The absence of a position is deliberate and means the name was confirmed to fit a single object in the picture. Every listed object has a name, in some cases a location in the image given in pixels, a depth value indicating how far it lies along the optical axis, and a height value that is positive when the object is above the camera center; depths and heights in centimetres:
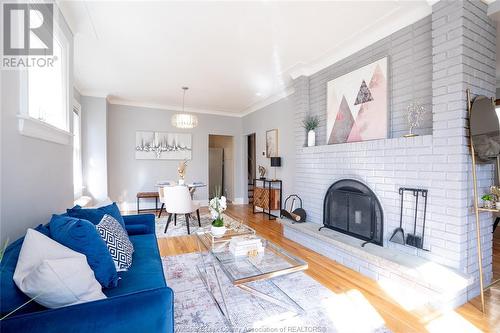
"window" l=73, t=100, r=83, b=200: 474 +25
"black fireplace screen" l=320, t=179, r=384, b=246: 275 -59
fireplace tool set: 234 -71
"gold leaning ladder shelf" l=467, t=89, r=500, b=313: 192 -18
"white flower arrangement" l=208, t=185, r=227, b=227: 238 -44
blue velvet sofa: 87 -58
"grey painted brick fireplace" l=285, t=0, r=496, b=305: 206 +25
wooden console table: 530 -71
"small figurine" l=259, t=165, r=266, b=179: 594 -19
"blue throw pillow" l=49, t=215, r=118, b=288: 131 -43
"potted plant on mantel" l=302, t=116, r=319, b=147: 380 +59
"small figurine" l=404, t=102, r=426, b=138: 248 +52
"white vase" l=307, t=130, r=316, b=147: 379 +41
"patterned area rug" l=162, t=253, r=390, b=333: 172 -116
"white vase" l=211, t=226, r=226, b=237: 237 -65
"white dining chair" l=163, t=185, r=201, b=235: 399 -59
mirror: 199 +28
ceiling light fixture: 511 +95
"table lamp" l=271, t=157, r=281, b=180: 519 +6
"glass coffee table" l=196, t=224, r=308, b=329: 174 -79
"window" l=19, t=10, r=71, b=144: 158 +57
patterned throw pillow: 161 -55
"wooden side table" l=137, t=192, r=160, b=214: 575 -74
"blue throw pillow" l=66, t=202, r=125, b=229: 185 -39
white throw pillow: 95 -46
